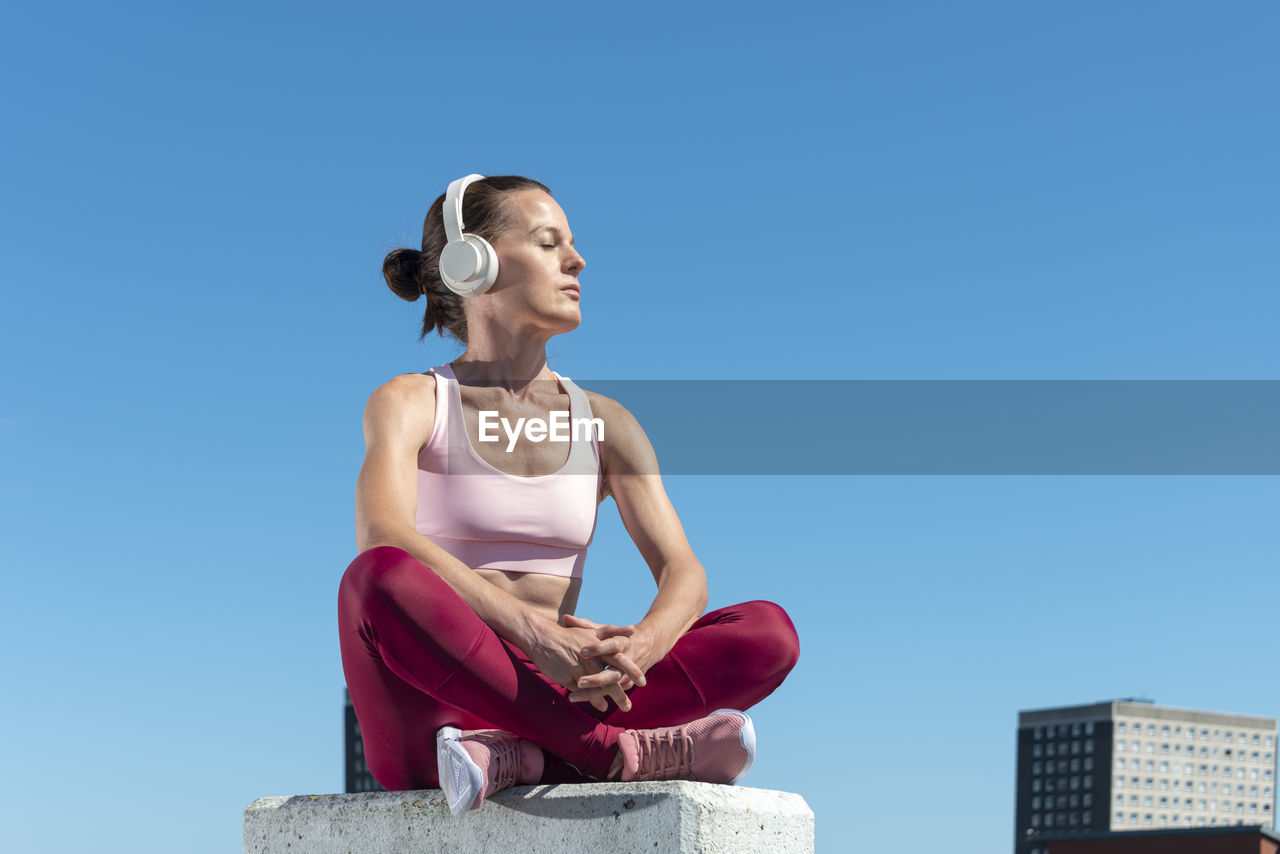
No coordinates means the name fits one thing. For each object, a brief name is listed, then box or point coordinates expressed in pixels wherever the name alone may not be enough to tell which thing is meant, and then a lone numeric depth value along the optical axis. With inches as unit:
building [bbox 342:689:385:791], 4407.0
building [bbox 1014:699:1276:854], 5595.5
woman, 152.6
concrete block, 148.4
